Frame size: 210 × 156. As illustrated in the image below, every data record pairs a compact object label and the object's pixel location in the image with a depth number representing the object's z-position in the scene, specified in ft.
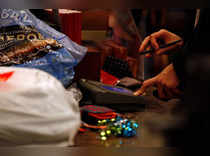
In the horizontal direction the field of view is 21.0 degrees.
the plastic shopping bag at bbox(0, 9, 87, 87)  5.57
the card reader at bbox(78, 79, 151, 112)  5.61
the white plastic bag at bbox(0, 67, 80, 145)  5.29
